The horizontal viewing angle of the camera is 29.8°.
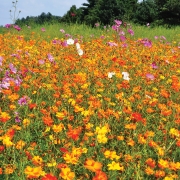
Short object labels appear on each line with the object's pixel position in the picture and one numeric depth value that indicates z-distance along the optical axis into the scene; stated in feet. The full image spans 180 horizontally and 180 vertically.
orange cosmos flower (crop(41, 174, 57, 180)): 4.92
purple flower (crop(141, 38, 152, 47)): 19.05
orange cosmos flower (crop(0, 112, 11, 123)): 7.34
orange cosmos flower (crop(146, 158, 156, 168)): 7.02
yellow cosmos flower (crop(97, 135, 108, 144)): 7.31
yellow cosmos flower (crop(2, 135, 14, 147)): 6.79
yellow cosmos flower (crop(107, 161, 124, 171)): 6.23
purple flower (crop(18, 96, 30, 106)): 9.88
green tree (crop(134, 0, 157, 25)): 92.38
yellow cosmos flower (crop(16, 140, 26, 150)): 7.57
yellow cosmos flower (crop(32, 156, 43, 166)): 6.46
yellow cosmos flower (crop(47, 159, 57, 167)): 6.64
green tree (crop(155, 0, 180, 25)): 92.63
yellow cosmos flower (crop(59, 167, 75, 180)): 5.44
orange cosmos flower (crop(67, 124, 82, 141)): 6.66
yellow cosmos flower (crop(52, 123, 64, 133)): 7.50
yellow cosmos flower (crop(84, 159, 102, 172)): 5.43
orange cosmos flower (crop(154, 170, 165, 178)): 6.86
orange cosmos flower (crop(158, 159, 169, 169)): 6.72
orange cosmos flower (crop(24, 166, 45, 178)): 5.27
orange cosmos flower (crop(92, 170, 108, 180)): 5.17
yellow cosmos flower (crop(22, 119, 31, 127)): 8.72
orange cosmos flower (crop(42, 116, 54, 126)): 7.61
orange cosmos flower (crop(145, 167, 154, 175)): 7.01
